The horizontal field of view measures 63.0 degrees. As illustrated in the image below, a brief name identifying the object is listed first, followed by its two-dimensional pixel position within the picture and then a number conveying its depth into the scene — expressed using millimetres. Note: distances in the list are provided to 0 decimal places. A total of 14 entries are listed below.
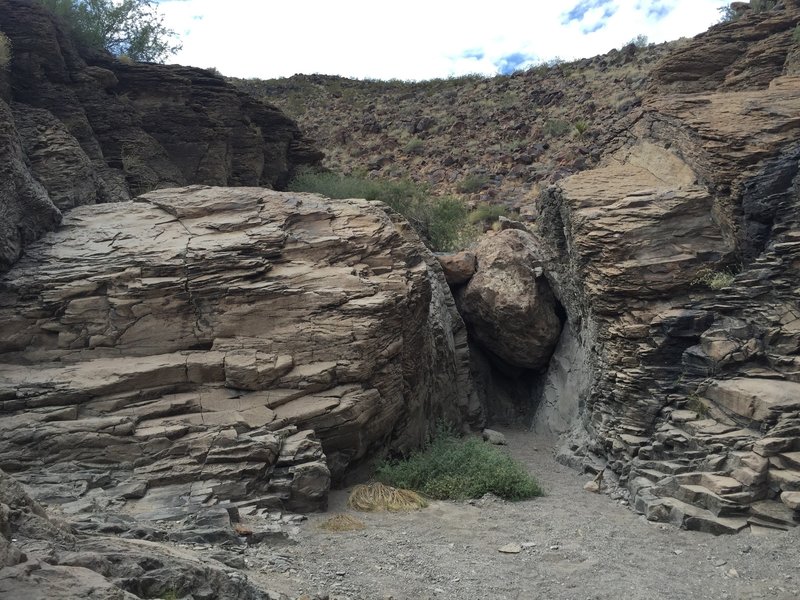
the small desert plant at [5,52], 13515
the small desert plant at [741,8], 22855
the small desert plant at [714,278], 10977
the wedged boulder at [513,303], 15203
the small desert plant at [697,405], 10008
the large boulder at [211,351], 8484
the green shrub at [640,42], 34906
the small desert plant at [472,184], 27266
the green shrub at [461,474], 10133
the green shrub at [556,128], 29250
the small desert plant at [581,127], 27169
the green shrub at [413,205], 20344
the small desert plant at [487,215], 23250
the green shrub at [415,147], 32344
